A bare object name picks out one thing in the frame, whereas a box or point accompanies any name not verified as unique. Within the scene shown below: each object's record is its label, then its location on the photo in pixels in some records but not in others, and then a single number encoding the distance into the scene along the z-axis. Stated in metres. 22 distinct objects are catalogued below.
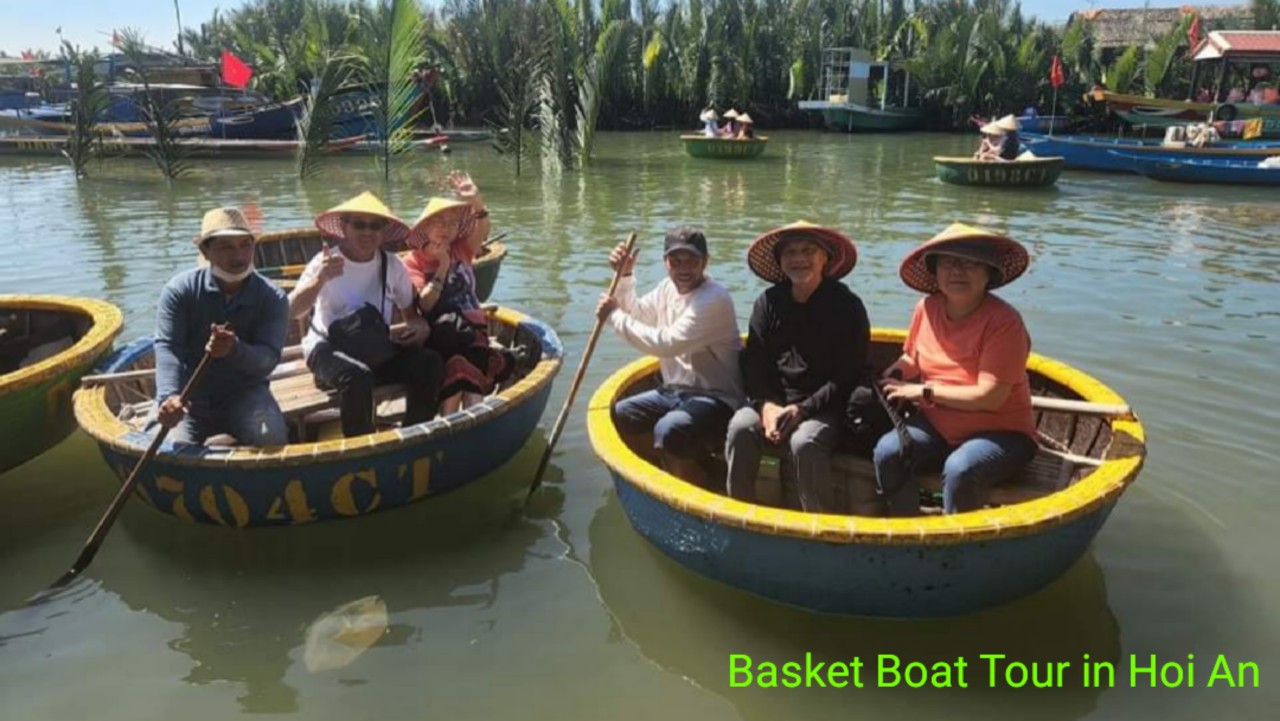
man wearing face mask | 4.14
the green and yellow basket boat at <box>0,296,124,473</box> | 4.59
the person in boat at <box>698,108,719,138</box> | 21.67
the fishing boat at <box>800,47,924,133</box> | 30.31
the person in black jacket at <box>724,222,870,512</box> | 3.84
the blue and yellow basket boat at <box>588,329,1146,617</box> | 3.10
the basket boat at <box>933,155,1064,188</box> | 15.68
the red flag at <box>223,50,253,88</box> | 19.46
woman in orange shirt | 3.58
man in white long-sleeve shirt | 4.07
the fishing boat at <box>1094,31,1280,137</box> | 22.41
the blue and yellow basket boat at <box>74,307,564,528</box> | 3.84
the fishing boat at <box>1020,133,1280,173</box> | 16.66
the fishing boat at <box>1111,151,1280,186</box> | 16.12
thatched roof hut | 32.59
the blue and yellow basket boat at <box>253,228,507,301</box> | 7.55
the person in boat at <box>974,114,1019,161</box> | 16.02
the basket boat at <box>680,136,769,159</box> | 20.91
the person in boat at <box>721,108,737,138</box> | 20.80
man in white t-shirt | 4.51
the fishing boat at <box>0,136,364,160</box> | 21.08
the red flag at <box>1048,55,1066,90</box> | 25.45
